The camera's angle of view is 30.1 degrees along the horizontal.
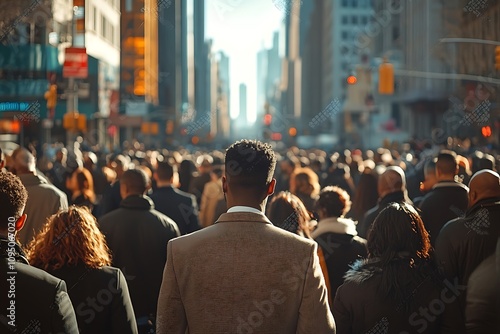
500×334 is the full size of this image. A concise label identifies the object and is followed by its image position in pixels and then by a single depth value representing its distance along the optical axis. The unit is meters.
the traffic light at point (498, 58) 28.48
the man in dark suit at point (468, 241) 7.57
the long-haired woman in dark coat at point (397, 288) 5.67
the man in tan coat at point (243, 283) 4.64
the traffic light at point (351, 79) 40.19
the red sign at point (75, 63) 37.47
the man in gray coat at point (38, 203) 9.45
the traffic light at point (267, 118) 106.61
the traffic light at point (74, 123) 38.69
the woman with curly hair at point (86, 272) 5.90
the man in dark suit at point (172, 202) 11.14
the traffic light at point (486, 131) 34.62
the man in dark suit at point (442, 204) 10.21
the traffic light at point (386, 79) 37.69
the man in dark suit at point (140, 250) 8.45
